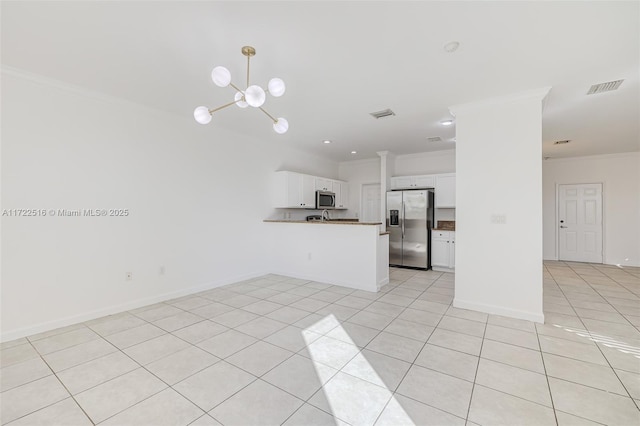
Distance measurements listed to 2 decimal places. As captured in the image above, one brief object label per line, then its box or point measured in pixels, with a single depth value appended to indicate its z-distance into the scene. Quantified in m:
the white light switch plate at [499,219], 3.21
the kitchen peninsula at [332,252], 4.24
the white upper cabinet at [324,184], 6.22
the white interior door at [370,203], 7.11
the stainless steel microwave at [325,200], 6.17
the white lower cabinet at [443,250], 5.46
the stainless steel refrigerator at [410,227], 5.63
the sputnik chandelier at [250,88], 1.92
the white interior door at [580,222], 6.40
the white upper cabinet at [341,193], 6.87
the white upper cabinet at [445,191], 5.73
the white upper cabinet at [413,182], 5.97
